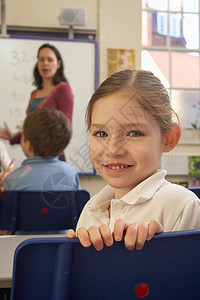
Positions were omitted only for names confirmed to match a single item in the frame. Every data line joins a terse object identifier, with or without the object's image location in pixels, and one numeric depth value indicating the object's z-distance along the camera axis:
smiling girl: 0.60
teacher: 3.24
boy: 1.52
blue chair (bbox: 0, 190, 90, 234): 1.33
